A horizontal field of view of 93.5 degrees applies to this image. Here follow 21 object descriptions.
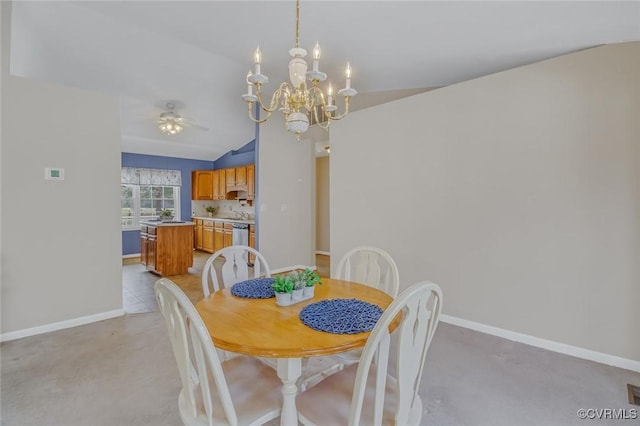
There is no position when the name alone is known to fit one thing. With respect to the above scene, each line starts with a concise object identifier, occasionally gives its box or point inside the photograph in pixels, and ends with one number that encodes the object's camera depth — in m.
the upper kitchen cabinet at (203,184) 7.67
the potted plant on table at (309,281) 1.68
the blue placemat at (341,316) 1.30
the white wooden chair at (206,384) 1.06
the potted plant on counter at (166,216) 5.77
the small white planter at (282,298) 1.57
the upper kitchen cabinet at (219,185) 7.27
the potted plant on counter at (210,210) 7.89
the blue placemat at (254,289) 1.72
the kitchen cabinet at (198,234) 7.40
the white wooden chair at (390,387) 1.03
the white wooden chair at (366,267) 2.24
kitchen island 4.92
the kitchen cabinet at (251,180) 6.48
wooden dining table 1.15
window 6.81
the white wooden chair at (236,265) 2.18
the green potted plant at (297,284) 1.62
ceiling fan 4.69
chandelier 1.80
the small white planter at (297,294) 1.62
